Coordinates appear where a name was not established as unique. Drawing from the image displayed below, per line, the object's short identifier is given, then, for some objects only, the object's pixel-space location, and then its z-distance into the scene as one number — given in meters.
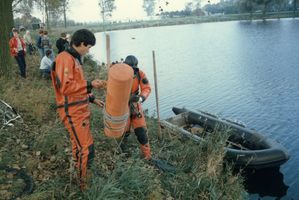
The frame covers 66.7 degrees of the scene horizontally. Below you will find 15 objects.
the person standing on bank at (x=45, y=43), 10.23
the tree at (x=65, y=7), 34.26
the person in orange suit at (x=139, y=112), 4.08
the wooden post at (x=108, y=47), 5.11
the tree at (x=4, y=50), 6.91
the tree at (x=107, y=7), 67.69
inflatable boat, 5.39
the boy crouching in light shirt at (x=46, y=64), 9.02
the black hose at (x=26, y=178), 3.02
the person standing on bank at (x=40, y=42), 10.56
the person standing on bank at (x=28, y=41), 12.52
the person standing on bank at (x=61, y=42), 9.20
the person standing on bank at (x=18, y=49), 8.33
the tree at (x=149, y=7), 87.36
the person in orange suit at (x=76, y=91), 2.86
